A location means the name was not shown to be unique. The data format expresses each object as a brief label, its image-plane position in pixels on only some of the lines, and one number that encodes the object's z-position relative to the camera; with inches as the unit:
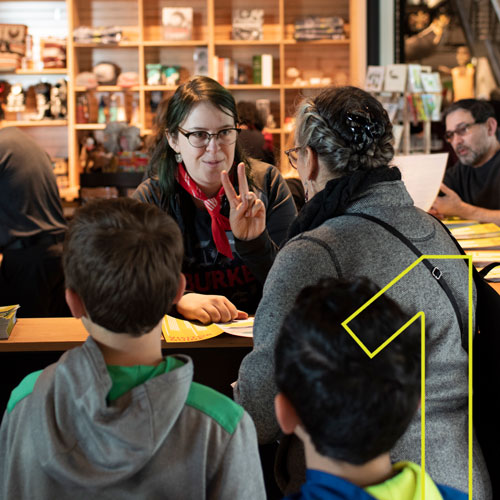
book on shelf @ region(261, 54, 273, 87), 270.5
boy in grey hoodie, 39.7
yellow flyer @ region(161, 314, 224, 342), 70.9
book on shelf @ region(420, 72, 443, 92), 180.7
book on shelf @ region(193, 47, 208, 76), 269.4
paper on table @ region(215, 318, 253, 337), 71.6
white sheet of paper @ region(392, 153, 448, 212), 123.3
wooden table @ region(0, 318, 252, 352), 71.2
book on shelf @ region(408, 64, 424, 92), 179.0
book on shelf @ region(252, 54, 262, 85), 271.6
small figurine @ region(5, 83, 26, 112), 267.0
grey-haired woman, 55.6
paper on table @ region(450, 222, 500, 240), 119.0
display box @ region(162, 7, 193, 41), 265.7
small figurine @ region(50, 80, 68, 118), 266.8
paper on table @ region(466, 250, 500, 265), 97.8
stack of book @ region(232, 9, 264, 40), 269.3
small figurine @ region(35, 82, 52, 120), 267.4
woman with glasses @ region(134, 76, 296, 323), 88.2
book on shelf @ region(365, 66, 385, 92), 183.0
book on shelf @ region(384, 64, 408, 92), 178.9
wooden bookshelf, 267.0
